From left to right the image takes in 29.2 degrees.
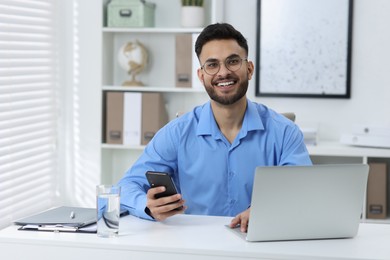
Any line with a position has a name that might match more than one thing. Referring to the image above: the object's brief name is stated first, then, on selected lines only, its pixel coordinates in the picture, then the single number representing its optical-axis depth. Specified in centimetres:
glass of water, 231
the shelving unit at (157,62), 482
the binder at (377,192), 432
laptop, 220
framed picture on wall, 463
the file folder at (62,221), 238
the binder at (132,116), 466
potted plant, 461
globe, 473
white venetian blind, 410
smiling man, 280
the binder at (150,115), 463
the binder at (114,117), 469
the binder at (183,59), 459
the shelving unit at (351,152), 427
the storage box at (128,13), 464
